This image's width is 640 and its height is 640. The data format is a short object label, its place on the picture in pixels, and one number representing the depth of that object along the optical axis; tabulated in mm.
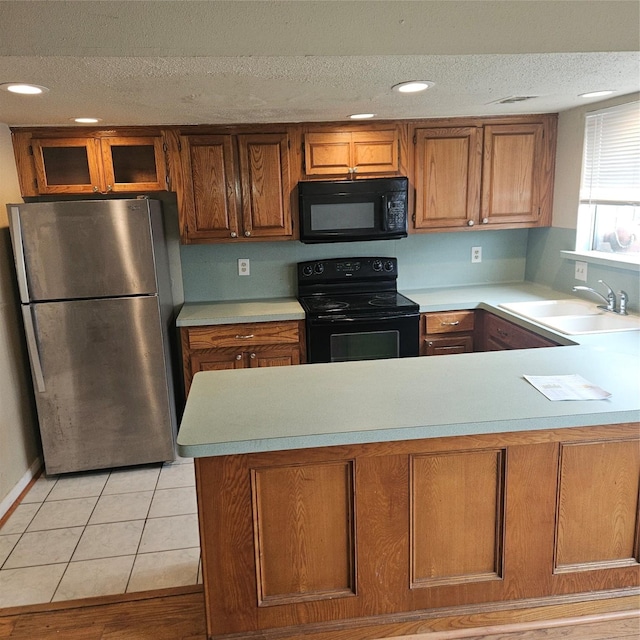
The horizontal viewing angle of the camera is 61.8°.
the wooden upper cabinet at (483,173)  3488
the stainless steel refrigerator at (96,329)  2877
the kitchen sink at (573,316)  2869
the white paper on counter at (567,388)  1753
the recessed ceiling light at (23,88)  2023
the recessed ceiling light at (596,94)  2713
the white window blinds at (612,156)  2883
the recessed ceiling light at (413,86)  2227
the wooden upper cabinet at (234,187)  3332
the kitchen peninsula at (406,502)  1659
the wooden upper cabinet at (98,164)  3211
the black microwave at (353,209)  3400
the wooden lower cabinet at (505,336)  2906
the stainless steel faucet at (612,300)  2933
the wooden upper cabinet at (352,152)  3414
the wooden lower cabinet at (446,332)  3494
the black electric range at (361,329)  3355
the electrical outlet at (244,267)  3809
